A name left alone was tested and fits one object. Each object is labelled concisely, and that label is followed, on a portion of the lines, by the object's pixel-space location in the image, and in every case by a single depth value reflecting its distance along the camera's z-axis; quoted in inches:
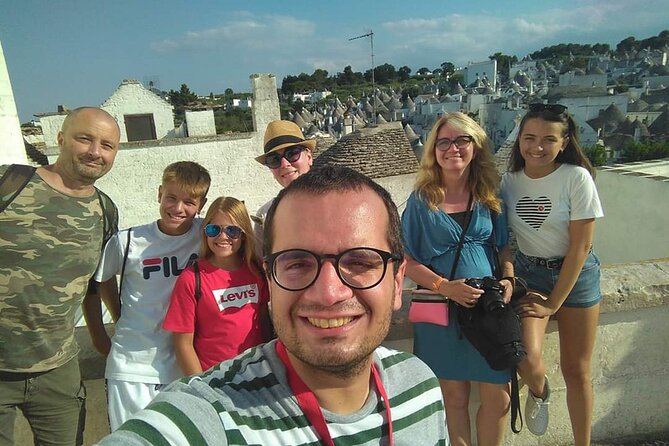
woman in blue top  94.7
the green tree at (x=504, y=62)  4933.6
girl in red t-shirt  84.5
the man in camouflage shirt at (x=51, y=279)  83.0
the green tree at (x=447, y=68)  5271.2
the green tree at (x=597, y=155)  1208.2
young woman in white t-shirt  94.6
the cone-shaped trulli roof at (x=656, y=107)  1925.4
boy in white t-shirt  86.7
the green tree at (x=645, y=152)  1227.2
